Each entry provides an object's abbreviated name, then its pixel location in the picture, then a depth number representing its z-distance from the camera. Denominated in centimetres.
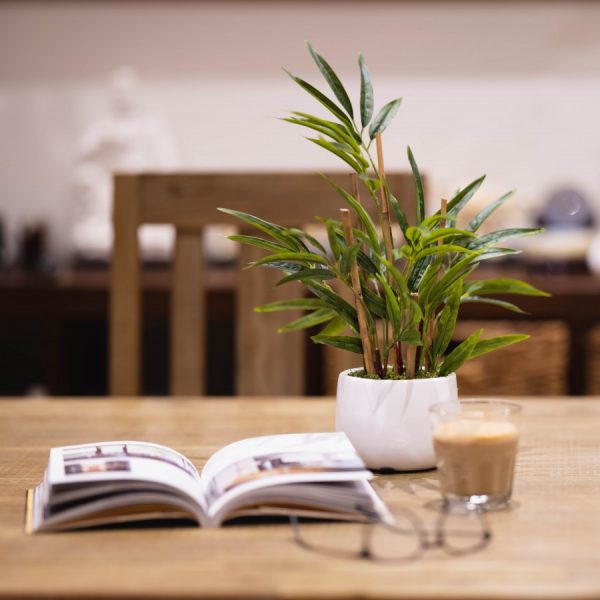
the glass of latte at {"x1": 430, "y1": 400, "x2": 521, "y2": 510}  124
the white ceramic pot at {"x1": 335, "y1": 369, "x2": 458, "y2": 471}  137
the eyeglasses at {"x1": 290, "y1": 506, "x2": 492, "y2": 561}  114
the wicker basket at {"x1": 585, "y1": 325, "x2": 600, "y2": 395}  318
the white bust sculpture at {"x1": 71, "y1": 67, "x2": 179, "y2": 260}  393
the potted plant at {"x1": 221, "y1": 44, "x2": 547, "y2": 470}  134
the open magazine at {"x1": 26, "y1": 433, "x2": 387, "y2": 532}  121
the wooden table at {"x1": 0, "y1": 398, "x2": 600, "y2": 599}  107
